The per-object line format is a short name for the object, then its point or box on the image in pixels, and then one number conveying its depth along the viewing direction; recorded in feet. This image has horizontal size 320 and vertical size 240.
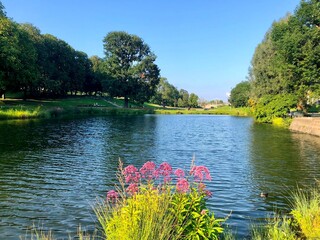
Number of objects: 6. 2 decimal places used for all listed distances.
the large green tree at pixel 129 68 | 341.21
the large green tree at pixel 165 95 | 556.35
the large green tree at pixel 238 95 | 552.74
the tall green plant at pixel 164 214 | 19.48
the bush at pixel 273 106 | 188.14
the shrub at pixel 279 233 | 24.65
